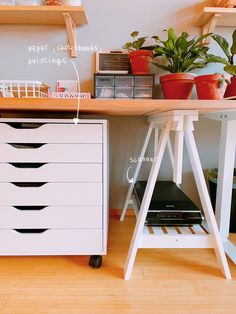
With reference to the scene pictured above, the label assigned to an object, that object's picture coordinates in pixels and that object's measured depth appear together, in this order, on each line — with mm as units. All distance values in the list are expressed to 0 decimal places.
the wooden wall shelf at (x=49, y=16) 1071
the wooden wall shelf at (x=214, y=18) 1100
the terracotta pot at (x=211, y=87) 804
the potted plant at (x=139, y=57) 1116
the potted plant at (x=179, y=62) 1026
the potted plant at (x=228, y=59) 987
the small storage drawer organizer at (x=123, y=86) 1128
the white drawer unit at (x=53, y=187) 826
